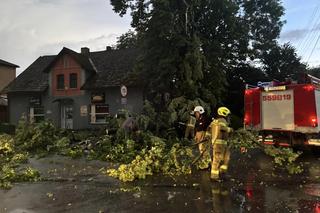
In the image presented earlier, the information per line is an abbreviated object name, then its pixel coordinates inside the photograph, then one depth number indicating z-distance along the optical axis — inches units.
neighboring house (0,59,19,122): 1190.7
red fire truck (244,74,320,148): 314.4
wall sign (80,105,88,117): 765.5
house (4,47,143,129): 746.8
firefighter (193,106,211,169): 310.8
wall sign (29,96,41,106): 820.7
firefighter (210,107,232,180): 247.8
